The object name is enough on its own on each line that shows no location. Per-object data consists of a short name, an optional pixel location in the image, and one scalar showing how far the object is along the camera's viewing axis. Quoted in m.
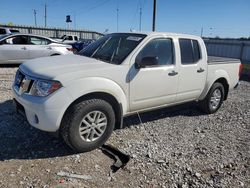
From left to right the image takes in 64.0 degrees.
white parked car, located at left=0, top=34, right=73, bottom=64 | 8.28
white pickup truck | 2.69
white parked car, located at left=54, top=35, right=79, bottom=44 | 22.26
